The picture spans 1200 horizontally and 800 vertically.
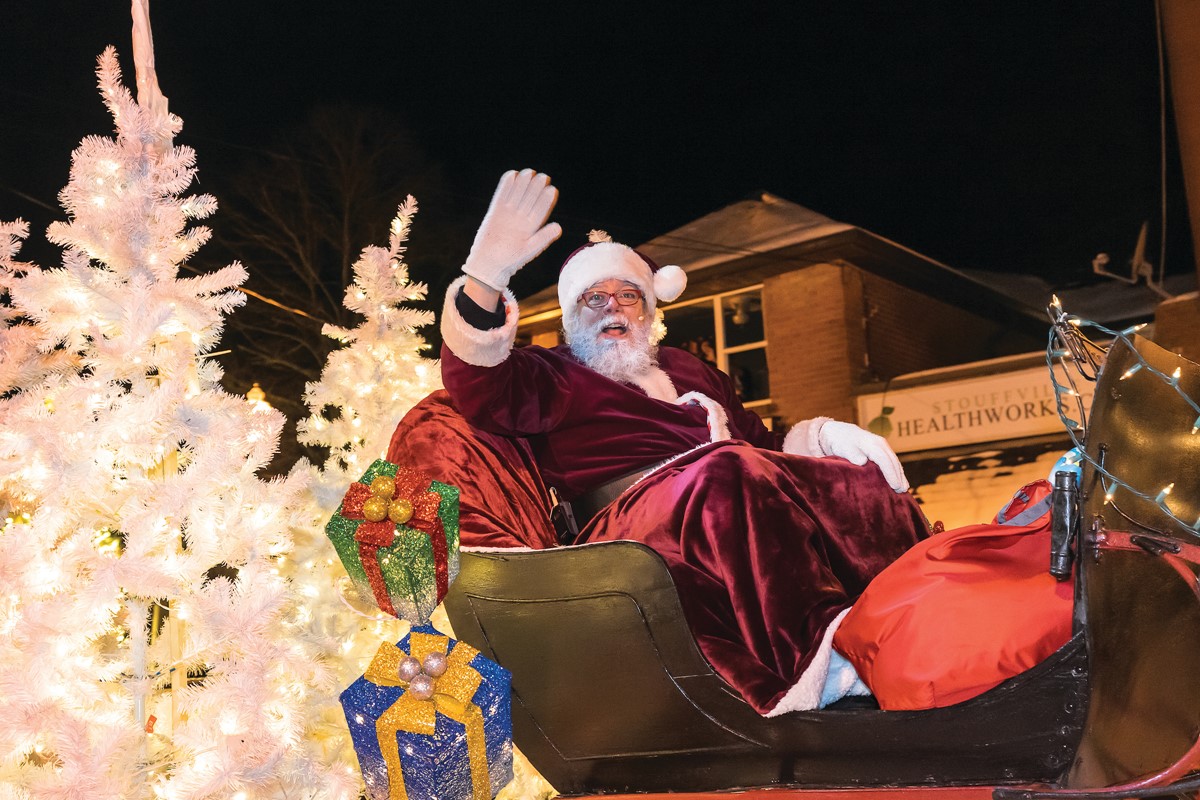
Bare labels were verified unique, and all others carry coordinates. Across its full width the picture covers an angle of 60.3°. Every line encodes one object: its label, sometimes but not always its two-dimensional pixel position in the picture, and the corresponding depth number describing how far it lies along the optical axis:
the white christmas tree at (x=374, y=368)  4.73
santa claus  2.55
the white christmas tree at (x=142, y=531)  2.56
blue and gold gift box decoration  2.37
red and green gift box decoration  2.48
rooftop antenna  10.73
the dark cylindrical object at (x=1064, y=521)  2.03
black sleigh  1.88
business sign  10.25
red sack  2.08
